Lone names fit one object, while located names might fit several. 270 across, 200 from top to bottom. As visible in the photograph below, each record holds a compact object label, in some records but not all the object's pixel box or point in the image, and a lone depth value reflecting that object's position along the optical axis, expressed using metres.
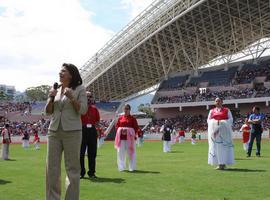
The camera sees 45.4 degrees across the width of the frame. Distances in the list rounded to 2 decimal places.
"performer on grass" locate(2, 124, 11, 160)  13.93
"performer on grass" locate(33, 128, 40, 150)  22.94
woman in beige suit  4.38
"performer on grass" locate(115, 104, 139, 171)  8.79
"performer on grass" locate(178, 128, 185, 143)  30.00
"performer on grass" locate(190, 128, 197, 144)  26.14
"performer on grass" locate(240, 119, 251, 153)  15.85
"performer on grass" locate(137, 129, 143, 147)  24.75
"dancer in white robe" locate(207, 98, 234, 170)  8.80
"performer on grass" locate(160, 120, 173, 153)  17.93
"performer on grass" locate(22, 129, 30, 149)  24.03
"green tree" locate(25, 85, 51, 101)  86.75
